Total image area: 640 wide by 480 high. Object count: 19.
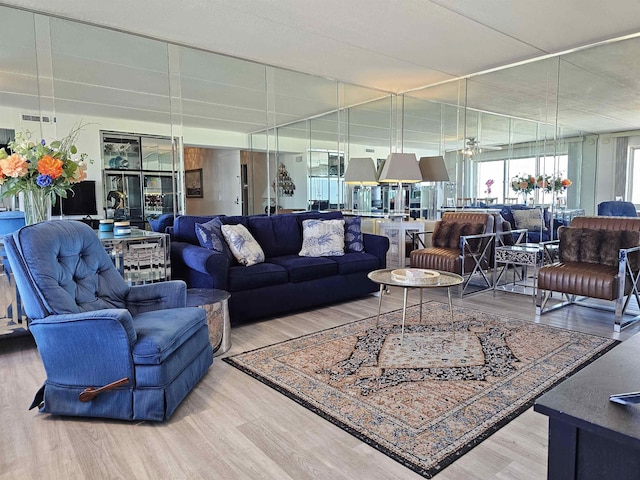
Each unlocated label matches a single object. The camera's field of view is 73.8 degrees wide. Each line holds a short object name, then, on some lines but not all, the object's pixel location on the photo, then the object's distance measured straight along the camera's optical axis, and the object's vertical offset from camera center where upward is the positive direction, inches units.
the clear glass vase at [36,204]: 120.5 -0.5
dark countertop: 39.9 -21.3
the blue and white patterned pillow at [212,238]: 151.7 -13.3
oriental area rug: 80.7 -43.3
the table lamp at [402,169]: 213.3 +15.0
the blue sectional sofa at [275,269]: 145.1 -25.7
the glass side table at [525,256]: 180.4 -25.3
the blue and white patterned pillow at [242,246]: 159.3 -17.2
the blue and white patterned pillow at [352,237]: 190.1 -16.7
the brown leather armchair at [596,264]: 141.8 -24.7
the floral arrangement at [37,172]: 112.7 +8.1
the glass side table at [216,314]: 117.8 -31.9
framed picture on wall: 248.8 +11.6
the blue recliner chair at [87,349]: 83.0 -29.0
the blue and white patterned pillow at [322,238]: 181.8 -16.6
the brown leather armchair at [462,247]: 187.3 -22.9
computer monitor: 195.3 +0.4
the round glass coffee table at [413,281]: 126.5 -25.1
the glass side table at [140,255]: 138.6 -17.9
